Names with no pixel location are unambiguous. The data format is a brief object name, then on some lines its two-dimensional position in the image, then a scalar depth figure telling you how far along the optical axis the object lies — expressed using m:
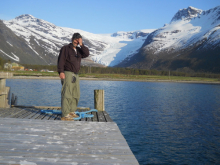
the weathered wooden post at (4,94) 11.20
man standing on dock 8.07
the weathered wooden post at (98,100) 10.90
